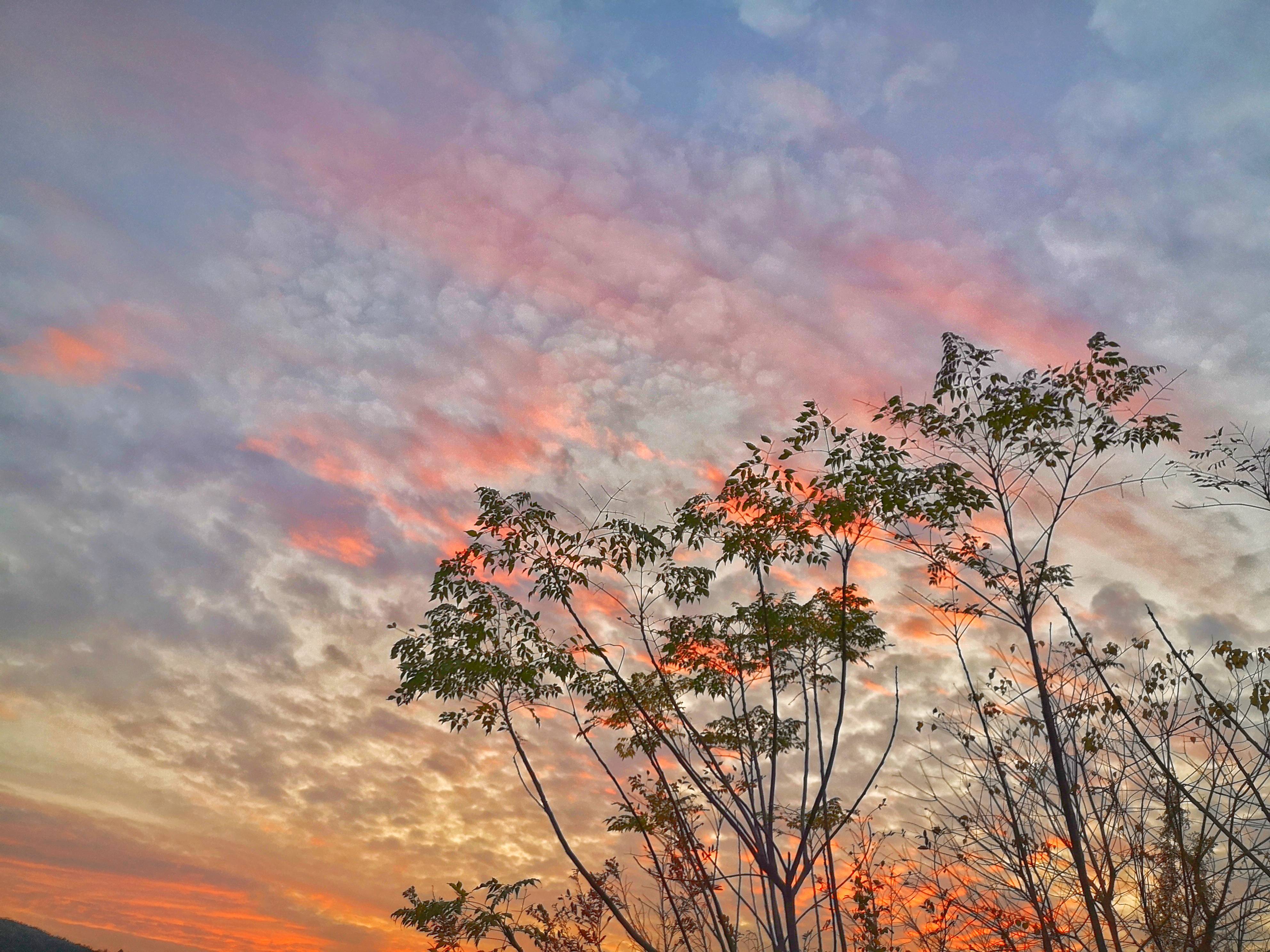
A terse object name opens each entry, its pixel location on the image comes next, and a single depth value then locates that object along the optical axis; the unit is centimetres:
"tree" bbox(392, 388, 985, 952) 1155
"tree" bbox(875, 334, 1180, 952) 1098
